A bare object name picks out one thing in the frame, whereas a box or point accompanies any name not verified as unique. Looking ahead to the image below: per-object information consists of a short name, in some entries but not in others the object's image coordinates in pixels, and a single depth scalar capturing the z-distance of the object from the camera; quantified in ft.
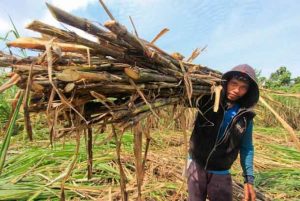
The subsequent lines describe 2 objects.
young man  4.46
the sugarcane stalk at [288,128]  3.56
